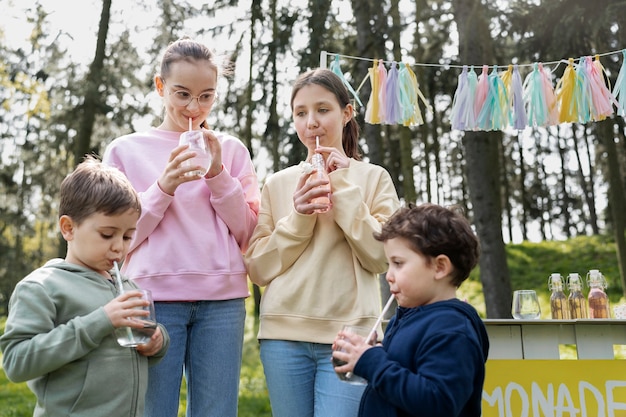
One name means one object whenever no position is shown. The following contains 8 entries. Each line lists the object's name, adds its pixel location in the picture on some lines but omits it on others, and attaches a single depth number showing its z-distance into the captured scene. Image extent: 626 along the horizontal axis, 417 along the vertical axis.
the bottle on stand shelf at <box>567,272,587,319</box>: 3.66
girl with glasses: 2.30
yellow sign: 3.25
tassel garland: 4.43
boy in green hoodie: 1.89
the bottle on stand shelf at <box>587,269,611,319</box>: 3.57
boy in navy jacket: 1.76
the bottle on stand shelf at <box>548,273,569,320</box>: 3.70
